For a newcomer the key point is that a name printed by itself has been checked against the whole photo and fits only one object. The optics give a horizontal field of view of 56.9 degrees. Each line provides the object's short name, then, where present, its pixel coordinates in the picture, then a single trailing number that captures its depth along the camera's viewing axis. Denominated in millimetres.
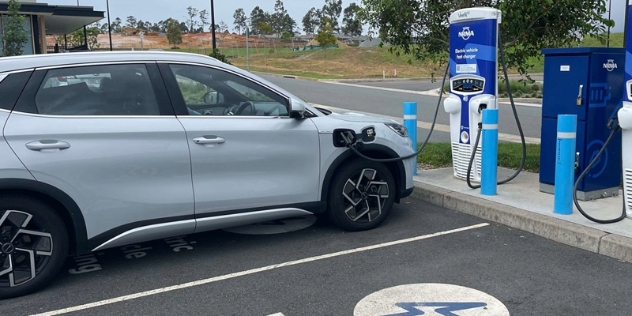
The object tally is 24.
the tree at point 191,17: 122938
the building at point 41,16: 24281
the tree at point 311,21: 133862
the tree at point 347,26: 119388
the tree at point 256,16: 123125
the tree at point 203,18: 127812
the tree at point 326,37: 58750
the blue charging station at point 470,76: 6664
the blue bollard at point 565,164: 5383
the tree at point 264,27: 77500
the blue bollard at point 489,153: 6250
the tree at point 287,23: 126812
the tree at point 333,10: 130875
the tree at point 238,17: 136562
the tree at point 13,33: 20906
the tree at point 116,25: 120125
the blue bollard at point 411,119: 7602
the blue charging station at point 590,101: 5969
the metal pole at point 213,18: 23742
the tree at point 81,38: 60506
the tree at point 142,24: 129950
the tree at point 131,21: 136400
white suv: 4168
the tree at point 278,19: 125375
